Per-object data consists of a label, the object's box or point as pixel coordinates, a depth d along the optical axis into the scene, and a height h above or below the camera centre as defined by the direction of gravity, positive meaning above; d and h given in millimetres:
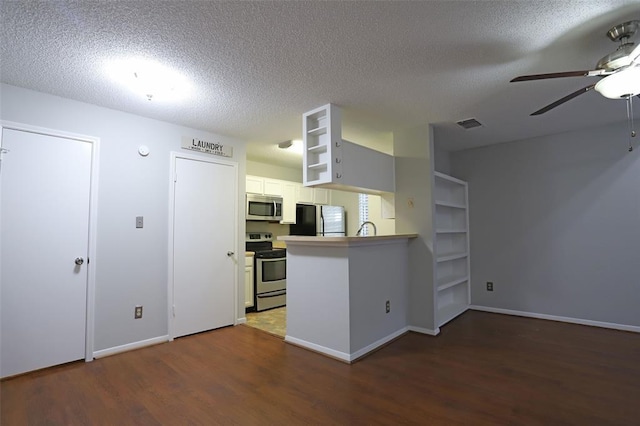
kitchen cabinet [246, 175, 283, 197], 4982 +713
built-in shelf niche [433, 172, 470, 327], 4344 -276
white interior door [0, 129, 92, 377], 2494 -170
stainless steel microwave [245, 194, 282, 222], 4852 +331
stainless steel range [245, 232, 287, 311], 4566 -746
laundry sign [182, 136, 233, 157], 3576 +1003
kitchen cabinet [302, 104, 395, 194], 2998 +737
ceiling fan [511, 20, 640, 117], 1775 +925
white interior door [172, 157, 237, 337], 3463 -209
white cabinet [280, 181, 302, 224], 5471 +466
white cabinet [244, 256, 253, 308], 4473 -803
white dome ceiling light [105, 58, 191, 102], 2254 +1214
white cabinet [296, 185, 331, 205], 5773 +623
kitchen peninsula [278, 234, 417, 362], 2799 -667
